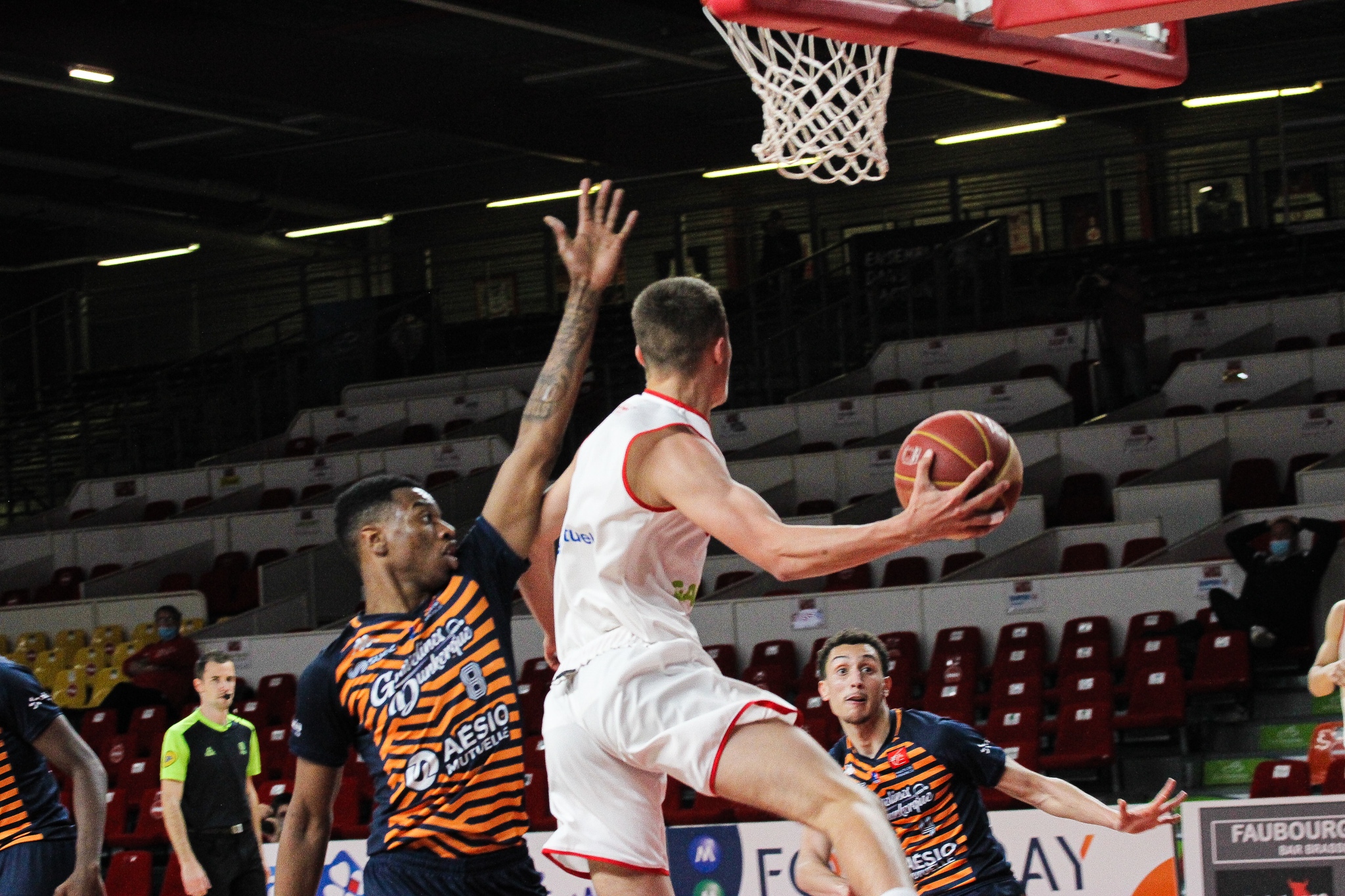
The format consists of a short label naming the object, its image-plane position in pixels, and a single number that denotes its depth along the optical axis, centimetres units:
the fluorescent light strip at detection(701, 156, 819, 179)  2408
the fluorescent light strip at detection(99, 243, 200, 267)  2672
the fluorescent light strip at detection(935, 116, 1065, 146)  2294
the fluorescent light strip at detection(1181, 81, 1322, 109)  2276
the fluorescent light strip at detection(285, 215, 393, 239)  2612
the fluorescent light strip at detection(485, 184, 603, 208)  2462
